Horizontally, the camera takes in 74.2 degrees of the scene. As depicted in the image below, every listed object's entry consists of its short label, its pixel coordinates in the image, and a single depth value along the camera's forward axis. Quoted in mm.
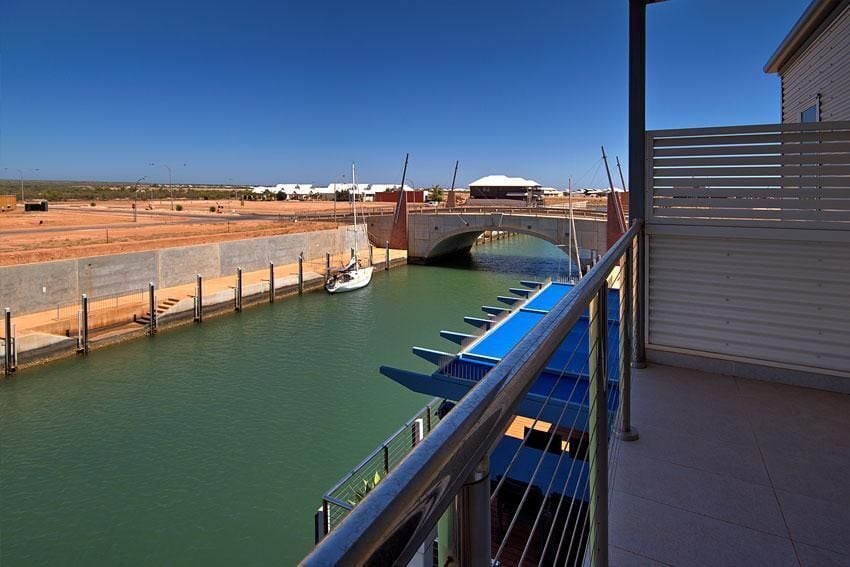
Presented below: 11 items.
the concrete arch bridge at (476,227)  27453
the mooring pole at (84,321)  14844
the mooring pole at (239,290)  20266
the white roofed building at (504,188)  57000
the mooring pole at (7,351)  13070
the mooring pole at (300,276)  23641
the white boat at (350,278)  23709
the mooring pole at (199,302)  18469
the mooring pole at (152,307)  16891
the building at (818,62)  6348
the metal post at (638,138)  3588
